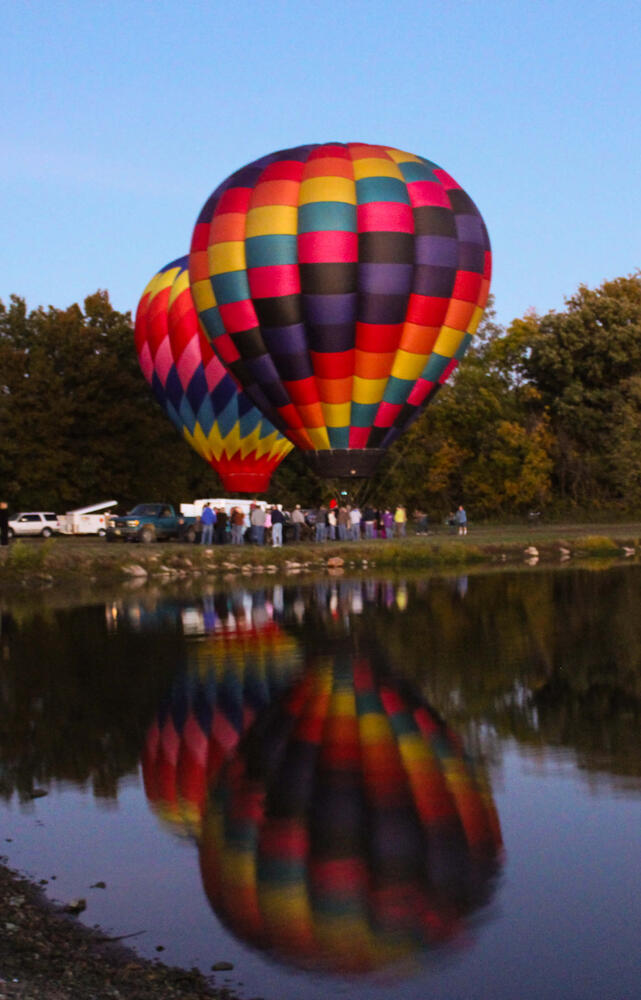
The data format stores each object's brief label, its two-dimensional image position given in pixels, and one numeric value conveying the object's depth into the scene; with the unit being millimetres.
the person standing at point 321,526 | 41344
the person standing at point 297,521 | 43406
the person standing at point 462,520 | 50500
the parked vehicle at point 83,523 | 53344
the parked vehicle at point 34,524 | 55656
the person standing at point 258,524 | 39406
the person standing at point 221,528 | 40856
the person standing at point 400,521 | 47094
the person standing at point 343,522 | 40406
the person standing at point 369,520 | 44875
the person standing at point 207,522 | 39688
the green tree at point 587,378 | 64625
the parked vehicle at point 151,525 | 43781
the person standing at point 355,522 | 40531
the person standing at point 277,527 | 40031
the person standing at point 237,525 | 41000
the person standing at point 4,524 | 37562
